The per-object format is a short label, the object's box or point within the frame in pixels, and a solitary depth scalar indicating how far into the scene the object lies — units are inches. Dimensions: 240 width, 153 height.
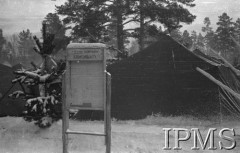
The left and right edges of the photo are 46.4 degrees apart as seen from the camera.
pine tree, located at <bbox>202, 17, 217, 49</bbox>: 2741.1
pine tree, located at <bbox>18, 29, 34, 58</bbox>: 2280.0
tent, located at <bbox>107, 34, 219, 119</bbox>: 353.7
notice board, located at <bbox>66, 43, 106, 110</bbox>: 209.2
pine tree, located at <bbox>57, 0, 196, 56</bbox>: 770.2
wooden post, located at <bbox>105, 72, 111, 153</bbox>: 207.4
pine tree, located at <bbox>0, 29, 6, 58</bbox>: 1909.4
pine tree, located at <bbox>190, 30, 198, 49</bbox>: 2827.3
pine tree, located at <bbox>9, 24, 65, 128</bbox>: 277.7
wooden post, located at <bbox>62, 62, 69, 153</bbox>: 216.5
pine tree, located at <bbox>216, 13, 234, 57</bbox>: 1733.5
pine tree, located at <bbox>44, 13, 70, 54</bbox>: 1456.8
